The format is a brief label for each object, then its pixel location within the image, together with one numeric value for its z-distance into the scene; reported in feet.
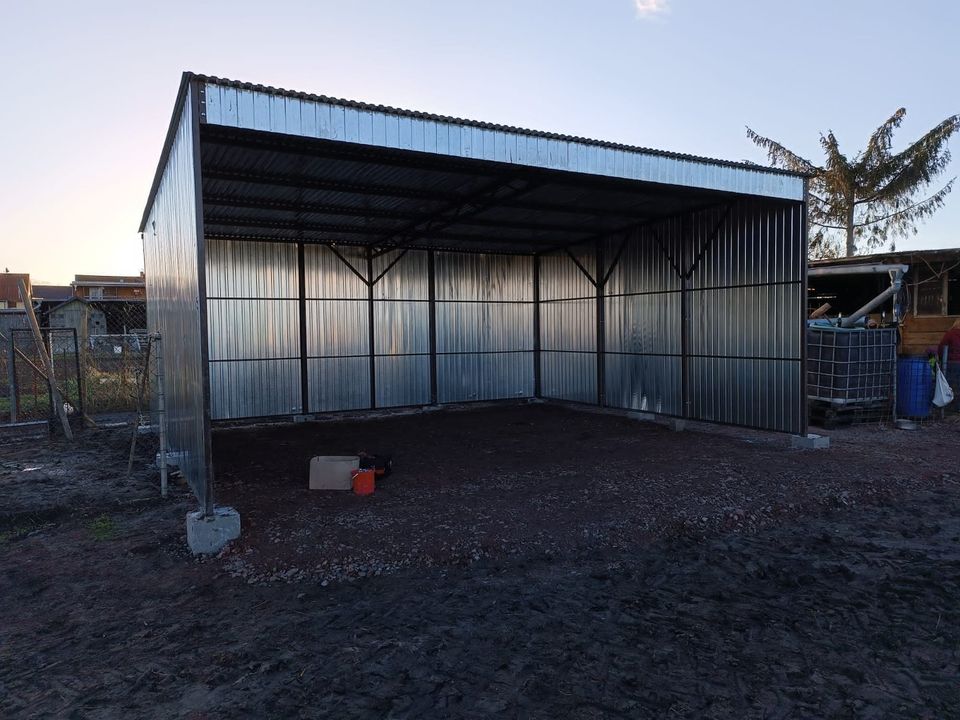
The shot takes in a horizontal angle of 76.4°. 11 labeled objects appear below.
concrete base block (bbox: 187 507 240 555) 20.04
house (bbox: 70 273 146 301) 123.26
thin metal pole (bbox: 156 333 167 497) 25.78
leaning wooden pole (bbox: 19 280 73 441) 39.60
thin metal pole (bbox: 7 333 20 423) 39.23
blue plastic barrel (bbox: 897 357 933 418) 43.09
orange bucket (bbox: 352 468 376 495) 26.63
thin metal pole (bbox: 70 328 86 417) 41.44
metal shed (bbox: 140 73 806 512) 24.45
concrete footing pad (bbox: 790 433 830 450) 35.09
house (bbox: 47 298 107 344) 82.38
